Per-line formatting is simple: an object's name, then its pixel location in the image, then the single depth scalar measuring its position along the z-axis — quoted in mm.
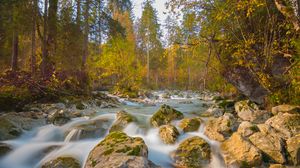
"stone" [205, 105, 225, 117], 9570
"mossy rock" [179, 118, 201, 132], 7321
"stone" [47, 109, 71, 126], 8180
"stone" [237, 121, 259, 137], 6009
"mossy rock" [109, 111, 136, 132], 7785
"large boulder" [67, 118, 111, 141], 7070
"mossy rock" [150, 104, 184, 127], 8102
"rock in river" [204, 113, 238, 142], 6552
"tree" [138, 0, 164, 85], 35500
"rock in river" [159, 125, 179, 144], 6605
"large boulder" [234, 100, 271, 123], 7773
